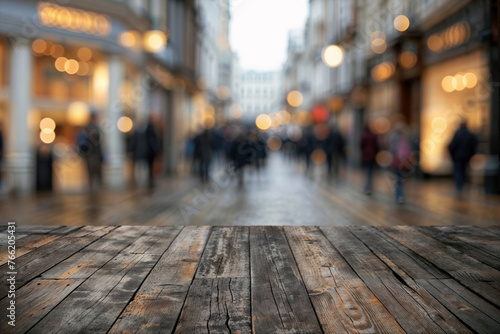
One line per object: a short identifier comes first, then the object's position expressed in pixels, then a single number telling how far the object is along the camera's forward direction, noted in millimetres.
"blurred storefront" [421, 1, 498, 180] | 11750
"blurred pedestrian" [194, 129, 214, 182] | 14422
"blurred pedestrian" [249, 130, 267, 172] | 15891
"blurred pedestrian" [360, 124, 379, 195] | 11352
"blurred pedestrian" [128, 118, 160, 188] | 12773
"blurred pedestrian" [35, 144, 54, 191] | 11172
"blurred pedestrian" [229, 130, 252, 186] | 14781
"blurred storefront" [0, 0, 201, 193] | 10922
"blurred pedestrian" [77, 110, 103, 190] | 11539
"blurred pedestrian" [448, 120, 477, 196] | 10953
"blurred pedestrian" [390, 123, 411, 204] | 10258
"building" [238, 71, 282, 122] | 118250
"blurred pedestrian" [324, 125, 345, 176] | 17219
